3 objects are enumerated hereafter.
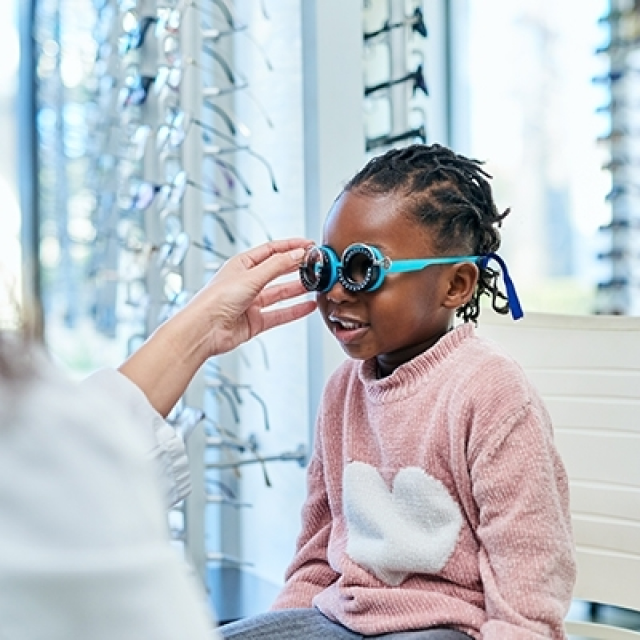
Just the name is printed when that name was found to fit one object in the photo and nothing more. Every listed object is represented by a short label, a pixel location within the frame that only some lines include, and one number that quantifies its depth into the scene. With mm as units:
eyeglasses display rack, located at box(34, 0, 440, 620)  2076
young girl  1085
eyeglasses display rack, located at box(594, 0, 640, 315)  2469
